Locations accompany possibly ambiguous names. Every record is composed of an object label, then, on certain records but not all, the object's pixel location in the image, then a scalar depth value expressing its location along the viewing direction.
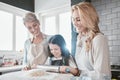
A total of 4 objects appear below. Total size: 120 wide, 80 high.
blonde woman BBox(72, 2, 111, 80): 0.58
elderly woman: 0.79
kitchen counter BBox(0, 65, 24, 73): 0.87
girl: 0.70
